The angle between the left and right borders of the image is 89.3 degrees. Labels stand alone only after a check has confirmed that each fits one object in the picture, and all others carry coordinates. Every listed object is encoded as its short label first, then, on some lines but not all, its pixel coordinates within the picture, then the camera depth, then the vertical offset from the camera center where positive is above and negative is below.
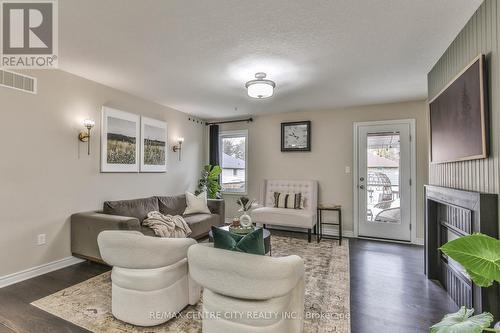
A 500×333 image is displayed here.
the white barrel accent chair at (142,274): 1.93 -0.81
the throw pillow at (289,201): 4.76 -0.58
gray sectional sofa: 2.99 -0.65
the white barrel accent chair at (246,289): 1.50 -0.73
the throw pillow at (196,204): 4.56 -0.62
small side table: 4.36 -0.87
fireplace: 1.72 -0.56
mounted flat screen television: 1.82 +0.45
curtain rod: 5.54 +1.11
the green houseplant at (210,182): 5.46 -0.25
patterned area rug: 1.98 -1.23
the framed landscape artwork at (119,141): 3.65 +0.45
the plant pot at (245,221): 3.11 -0.63
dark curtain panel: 5.87 +0.57
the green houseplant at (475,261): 0.99 -0.36
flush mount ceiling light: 3.14 +1.04
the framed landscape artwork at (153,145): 4.29 +0.45
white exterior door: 4.39 -0.19
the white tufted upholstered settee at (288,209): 4.30 -0.72
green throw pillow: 1.61 -0.47
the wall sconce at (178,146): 5.06 +0.49
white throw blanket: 3.39 -0.76
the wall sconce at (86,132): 3.34 +0.51
